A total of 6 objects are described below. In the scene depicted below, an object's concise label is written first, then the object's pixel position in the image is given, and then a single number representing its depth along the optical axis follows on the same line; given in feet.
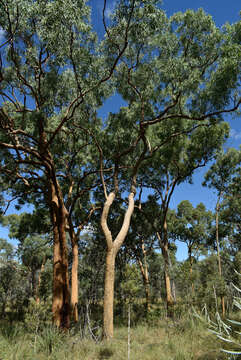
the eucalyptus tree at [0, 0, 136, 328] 23.07
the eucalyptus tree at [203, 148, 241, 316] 52.20
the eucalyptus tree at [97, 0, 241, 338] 25.43
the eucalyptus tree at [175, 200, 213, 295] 75.05
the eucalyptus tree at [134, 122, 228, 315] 38.50
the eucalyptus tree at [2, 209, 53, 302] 47.37
